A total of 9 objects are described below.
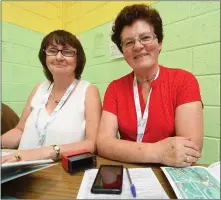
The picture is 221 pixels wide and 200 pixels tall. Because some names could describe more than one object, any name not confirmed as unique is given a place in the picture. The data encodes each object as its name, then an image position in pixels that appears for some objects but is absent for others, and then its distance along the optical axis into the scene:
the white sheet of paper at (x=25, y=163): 0.48
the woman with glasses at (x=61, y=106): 1.12
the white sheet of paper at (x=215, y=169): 0.57
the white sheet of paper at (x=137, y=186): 0.47
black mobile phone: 0.48
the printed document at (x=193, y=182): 0.47
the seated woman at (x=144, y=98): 0.85
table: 0.51
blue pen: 0.47
